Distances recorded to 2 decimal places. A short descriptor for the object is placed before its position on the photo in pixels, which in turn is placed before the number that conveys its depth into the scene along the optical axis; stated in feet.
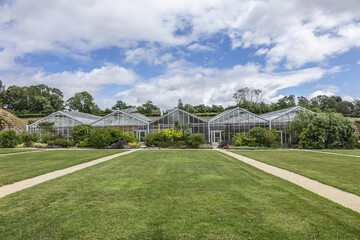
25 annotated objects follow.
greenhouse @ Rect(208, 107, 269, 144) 100.37
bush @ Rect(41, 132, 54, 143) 95.59
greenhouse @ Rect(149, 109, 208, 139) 101.50
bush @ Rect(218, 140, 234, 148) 84.32
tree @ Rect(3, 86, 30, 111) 188.44
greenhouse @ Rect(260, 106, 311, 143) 97.81
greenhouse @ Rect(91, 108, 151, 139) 105.40
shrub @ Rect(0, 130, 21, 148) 84.33
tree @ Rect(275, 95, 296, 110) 178.50
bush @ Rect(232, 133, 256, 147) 83.98
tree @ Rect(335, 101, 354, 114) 220.84
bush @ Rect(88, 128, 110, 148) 81.71
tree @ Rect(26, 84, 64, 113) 181.06
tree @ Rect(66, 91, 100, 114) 203.31
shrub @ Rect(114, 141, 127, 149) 81.66
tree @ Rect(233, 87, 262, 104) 202.90
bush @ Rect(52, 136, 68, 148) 89.10
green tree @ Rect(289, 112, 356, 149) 75.41
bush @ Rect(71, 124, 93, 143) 89.20
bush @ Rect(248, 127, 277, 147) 81.87
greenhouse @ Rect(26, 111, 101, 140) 108.88
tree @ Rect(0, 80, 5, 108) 187.32
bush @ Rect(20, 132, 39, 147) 89.84
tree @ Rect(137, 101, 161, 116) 197.96
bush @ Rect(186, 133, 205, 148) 81.94
